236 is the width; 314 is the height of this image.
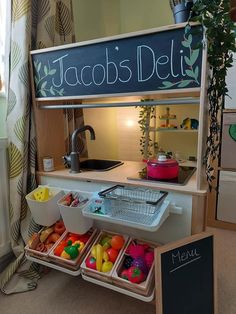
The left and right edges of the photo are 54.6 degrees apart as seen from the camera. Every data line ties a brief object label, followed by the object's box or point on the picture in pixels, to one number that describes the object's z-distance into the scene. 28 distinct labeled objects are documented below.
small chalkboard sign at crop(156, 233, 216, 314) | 1.03
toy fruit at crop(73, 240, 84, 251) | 1.30
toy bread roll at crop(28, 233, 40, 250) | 1.38
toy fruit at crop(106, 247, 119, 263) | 1.21
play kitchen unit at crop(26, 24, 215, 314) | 1.06
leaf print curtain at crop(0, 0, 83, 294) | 1.41
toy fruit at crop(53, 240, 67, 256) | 1.29
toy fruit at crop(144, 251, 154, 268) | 1.15
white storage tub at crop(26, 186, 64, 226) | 1.36
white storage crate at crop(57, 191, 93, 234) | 1.28
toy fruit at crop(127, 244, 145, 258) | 1.19
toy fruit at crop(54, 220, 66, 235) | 1.44
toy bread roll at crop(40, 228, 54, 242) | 1.42
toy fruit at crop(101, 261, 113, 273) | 1.16
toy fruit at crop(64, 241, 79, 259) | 1.25
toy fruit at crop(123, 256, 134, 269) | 1.17
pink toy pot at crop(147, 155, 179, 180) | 1.27
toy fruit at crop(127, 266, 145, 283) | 1.08
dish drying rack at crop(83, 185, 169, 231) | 1.07
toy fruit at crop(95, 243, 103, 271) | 1.18
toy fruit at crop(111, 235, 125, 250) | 1.27
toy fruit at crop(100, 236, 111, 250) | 1.29
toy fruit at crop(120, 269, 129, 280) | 1.11
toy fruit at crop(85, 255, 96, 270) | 1.19
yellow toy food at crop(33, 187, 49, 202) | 1.38
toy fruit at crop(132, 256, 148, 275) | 1.12
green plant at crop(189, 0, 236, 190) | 0.95
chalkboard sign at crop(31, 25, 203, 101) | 1.06
